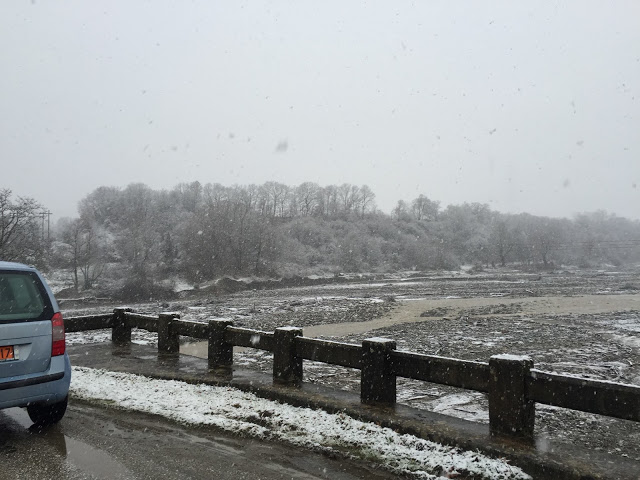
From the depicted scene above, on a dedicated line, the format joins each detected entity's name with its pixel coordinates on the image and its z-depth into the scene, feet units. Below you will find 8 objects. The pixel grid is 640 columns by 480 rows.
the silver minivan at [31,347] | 17.43
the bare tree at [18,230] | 134.82
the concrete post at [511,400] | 16.66
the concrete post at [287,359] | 24.22
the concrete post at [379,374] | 20.48
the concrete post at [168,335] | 32.55
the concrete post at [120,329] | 36.73
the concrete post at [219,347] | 28.22
